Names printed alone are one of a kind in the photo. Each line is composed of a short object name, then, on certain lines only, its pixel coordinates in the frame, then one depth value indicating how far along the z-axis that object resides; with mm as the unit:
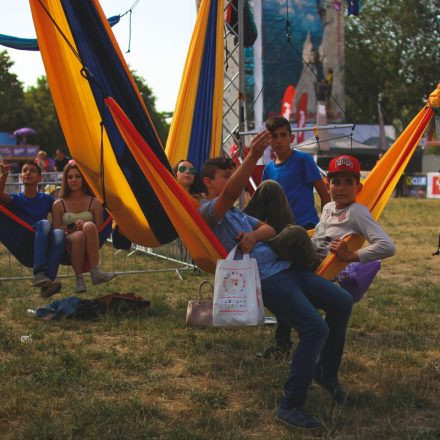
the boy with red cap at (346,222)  3801
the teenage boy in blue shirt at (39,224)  5617
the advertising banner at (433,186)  25542
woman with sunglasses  6197
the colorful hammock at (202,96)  7133
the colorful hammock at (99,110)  5109
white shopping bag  3598
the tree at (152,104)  68506
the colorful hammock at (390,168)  4684
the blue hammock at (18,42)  8266
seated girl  5796
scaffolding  6583
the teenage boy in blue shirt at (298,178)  4918
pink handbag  5484
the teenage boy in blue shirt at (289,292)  3535
